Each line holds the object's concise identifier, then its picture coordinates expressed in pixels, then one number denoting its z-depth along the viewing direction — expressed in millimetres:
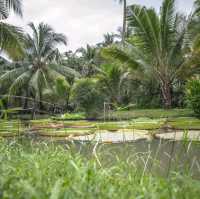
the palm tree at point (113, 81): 12981
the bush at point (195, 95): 6892
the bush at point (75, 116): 10752
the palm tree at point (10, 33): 6254
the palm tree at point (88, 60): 18390
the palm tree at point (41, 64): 14111
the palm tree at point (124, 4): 12344
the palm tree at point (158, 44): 8893
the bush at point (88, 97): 10342
